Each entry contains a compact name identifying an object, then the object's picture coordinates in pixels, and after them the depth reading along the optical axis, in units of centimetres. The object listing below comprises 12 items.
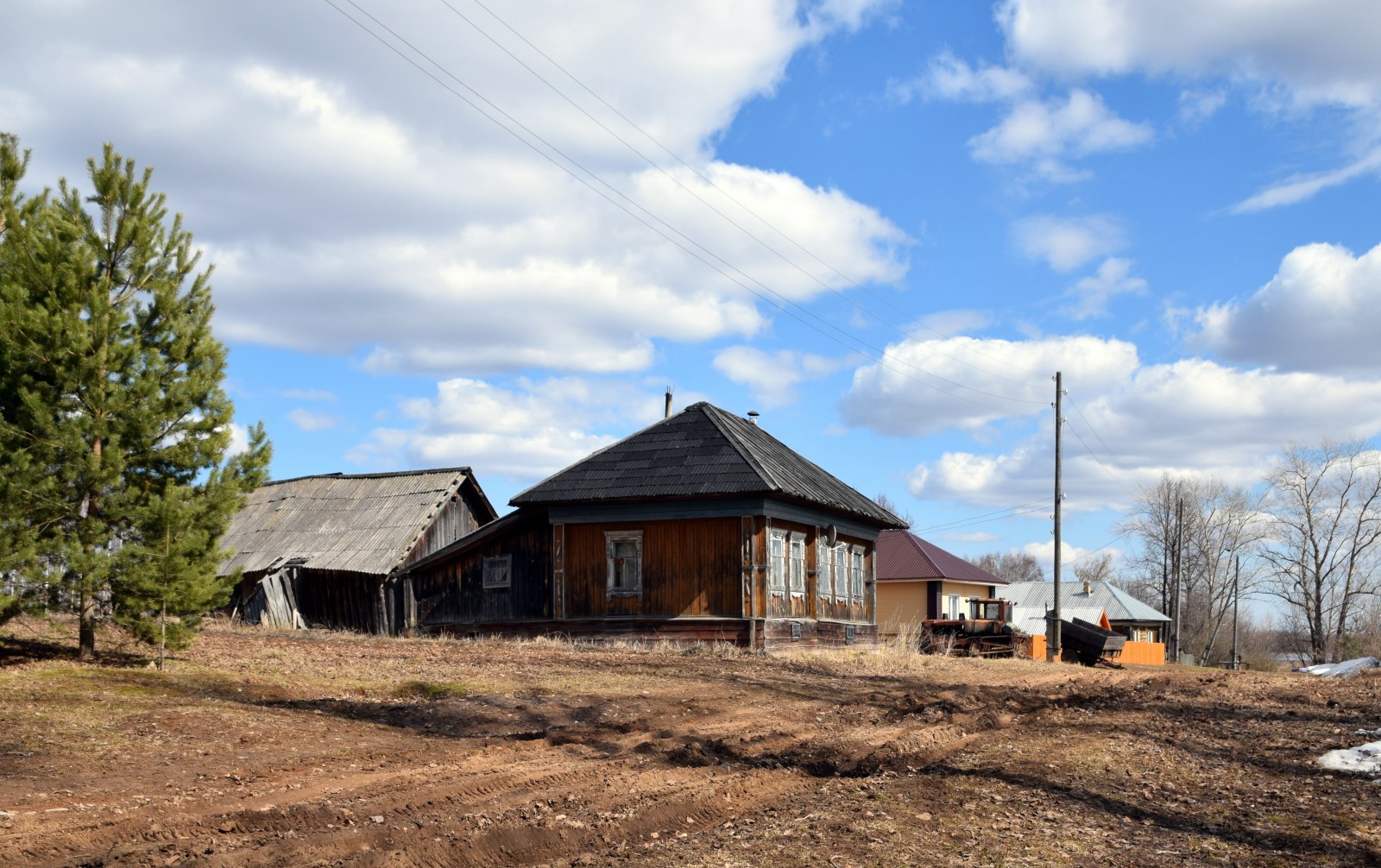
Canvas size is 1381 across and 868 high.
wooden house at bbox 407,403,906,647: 2509
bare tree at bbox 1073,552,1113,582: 10072
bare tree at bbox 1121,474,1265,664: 7406
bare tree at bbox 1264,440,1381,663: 6912
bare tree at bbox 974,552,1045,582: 12894
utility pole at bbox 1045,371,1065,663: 3422
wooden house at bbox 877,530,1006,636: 4781
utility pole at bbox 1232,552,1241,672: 6969
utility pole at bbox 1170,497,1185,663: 6688
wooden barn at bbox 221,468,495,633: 3152
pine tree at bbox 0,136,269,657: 1405
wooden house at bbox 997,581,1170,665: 6359
